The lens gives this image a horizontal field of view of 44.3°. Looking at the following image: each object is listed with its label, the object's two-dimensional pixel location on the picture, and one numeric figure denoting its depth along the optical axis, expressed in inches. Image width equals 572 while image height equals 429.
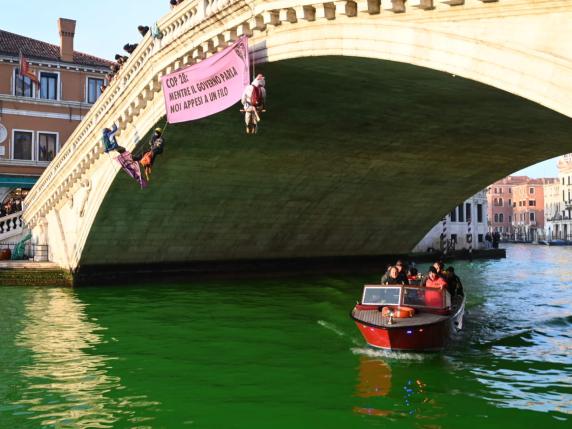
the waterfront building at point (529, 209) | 3751.2
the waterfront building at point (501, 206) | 3897.6
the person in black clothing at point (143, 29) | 684.0
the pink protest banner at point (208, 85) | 464.8
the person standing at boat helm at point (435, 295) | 475.8
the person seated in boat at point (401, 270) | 542.9
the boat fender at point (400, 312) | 452.1
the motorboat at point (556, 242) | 3097.9
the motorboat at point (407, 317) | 431.8
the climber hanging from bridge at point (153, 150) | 604.7
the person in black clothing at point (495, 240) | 1895.2
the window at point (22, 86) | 1170.0
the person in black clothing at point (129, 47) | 745.8
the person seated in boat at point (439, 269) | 531.2
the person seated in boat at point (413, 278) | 555.0
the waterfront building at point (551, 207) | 3476.9
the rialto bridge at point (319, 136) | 321.4
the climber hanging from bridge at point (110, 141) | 673.0
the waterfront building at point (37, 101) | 1160.8
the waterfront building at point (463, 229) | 1657.2
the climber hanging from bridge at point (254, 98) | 436.8
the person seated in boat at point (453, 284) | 541.0
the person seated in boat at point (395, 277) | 541.0
